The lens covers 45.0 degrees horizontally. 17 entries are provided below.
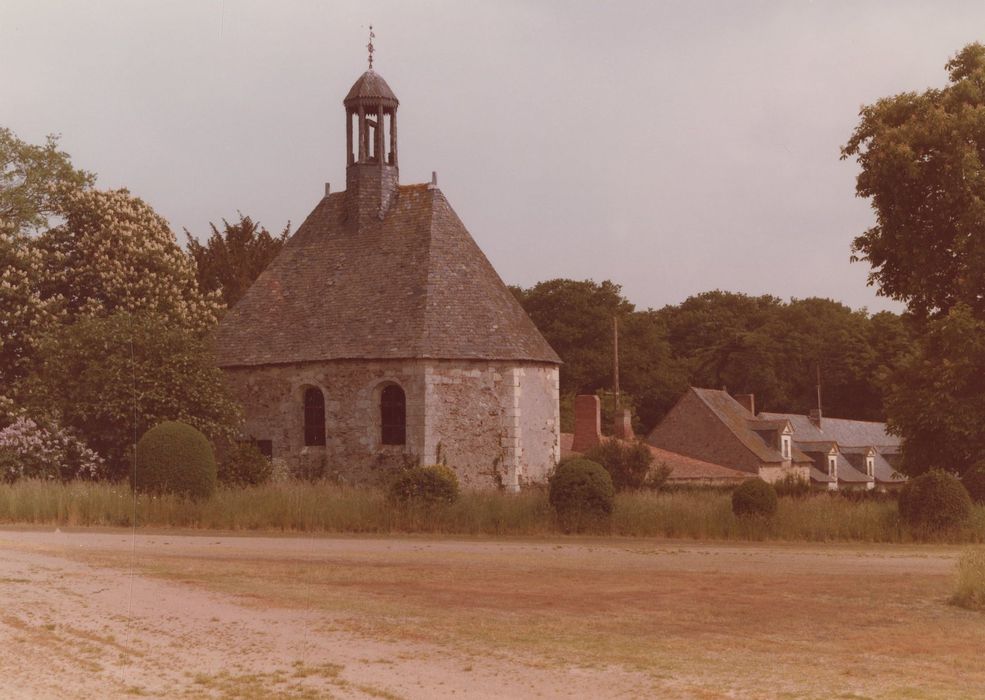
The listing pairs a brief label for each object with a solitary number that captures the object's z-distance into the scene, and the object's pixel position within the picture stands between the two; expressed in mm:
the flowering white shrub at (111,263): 37125
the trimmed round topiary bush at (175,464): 25891
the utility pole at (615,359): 60969
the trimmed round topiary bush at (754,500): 24188
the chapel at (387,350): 33125
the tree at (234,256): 45688
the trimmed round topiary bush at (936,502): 23500
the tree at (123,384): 30531
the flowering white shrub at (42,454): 29047
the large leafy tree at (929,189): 29953
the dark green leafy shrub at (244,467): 30766
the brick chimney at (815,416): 71062
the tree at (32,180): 40750
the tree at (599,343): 72375
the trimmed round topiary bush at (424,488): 25297
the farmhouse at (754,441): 57344
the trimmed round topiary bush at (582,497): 24250
